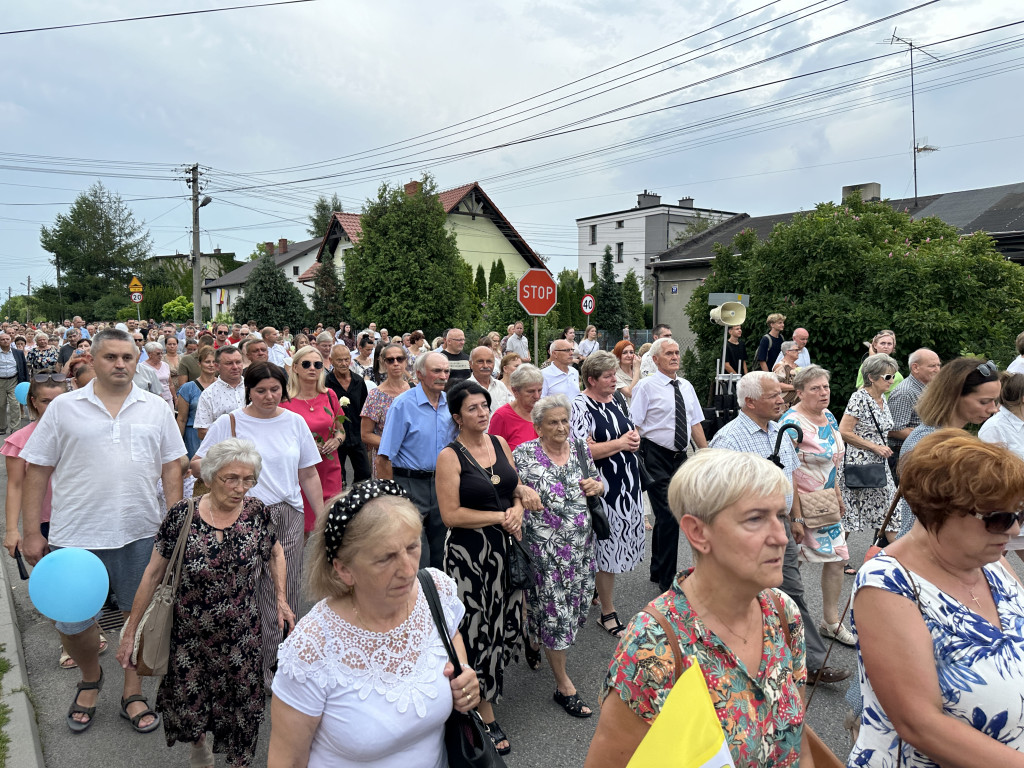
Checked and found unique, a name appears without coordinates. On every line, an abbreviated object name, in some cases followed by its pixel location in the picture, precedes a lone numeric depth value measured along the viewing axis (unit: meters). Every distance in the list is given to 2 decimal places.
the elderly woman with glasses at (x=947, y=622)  1.79
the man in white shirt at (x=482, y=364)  6.66
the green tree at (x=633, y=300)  45.62
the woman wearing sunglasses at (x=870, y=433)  5.34
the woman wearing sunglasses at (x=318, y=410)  5.45
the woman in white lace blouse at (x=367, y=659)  1.99
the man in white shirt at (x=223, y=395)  5.76
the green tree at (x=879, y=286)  12.05
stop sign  10.15
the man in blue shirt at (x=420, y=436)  4.86
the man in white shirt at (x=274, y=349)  10.52
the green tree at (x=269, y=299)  39.19
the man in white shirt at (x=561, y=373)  7.37
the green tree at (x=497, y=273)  41.78
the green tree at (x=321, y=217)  64.62
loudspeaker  12.34
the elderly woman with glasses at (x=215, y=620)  3.14
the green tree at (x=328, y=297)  39.81
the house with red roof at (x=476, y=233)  43.31
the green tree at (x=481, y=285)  41.59
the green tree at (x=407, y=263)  26.28
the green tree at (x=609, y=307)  42.88
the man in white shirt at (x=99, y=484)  3.80
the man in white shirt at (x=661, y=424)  5.67
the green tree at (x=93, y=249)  61.75
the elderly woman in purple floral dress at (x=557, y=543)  4.03
